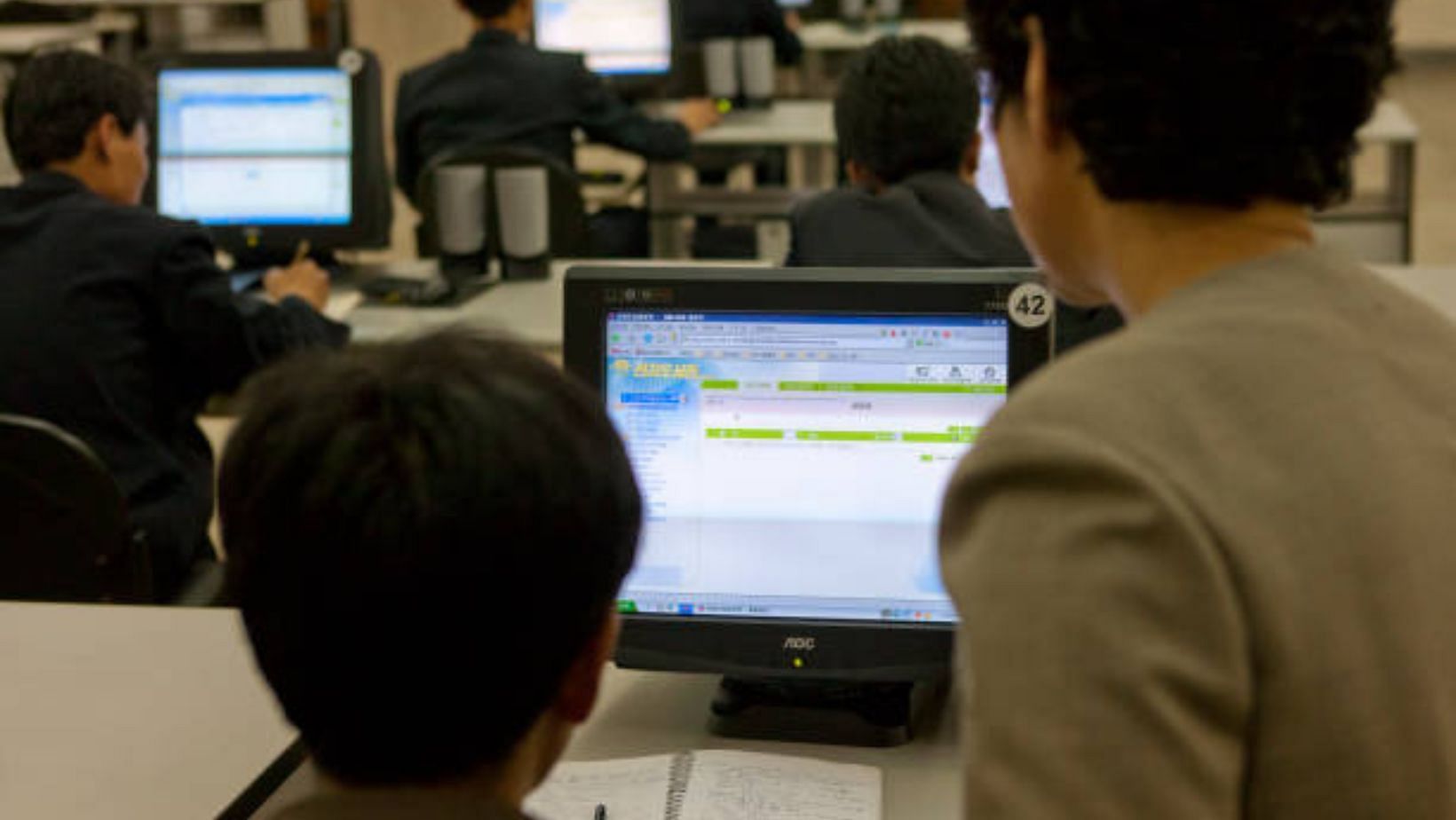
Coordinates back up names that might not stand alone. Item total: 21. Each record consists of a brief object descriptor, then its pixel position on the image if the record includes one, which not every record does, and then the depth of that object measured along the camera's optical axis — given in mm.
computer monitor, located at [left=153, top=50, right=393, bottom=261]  3598
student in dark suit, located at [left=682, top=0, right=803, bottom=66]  5906
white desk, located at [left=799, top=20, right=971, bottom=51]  6441
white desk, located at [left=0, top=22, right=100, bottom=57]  6371
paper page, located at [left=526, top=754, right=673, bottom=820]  1438
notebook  1437
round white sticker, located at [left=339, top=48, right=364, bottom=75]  3586
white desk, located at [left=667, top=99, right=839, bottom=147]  5168
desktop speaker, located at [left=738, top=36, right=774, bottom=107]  5516
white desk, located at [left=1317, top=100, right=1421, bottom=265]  5152
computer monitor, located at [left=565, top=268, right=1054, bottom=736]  1505
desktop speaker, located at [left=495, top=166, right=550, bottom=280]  3598
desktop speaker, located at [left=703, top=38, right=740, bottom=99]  5543
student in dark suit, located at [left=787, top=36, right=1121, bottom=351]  2656
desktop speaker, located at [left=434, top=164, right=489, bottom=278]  3615
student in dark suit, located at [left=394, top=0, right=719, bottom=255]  4582
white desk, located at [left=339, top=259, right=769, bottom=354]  3246
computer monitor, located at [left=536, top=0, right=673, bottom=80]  5504
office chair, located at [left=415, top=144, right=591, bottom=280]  3609
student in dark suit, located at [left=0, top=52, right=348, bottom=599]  2529
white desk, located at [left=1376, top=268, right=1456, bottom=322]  3107
